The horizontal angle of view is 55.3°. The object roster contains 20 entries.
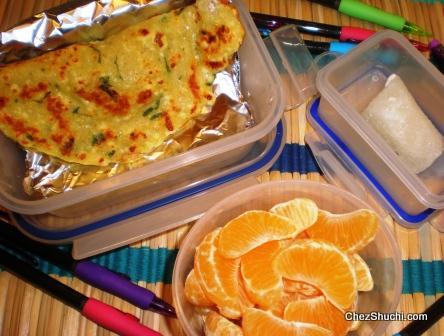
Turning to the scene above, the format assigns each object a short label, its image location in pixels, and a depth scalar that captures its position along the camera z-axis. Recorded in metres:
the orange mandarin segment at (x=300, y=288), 0.20
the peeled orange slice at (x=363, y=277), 0.20
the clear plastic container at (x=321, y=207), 0.20
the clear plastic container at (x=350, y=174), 0.25
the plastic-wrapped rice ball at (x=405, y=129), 0.25
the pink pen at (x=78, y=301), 0.22
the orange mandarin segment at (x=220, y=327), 0.19
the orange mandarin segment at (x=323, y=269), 0.19
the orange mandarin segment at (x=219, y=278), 0.19
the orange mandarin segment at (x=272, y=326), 0.18
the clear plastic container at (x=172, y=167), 0.21
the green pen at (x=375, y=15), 0.29
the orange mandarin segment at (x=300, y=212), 0.20
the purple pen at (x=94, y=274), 0.23
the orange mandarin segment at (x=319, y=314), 0.19
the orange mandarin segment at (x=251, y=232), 0.19
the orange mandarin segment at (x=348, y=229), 0.20
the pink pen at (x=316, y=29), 0.28
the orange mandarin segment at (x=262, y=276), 0.19
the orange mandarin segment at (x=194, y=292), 0.20
